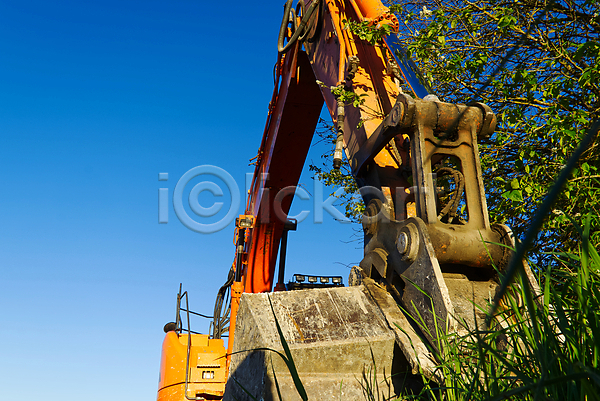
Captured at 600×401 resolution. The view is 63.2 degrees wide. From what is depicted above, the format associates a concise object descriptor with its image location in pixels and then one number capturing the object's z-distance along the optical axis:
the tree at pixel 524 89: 4.64
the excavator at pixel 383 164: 2.76
